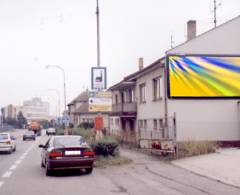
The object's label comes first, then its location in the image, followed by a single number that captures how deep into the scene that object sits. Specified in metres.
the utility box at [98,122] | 19.08
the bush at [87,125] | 56.33
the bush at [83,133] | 33.41
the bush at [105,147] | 18.08
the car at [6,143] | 25.45
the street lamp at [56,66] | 41.53
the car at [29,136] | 54.12
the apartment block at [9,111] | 193.50
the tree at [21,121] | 152.62
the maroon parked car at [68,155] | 13.45
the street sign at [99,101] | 18.92
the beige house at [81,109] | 84.69
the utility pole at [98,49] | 19.83
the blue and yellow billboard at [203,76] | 25.73
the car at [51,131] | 71.55
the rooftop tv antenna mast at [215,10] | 41.06
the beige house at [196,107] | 24.88
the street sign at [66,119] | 39.06
